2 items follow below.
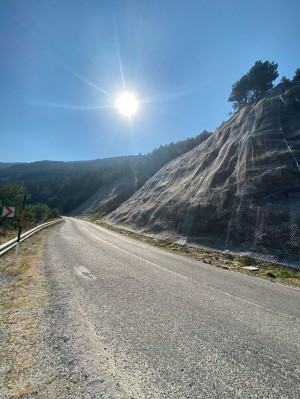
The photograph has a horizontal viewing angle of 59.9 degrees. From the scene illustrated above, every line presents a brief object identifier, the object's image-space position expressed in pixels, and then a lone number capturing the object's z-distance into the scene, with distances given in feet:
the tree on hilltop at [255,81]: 141.38
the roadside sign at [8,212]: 37.39
